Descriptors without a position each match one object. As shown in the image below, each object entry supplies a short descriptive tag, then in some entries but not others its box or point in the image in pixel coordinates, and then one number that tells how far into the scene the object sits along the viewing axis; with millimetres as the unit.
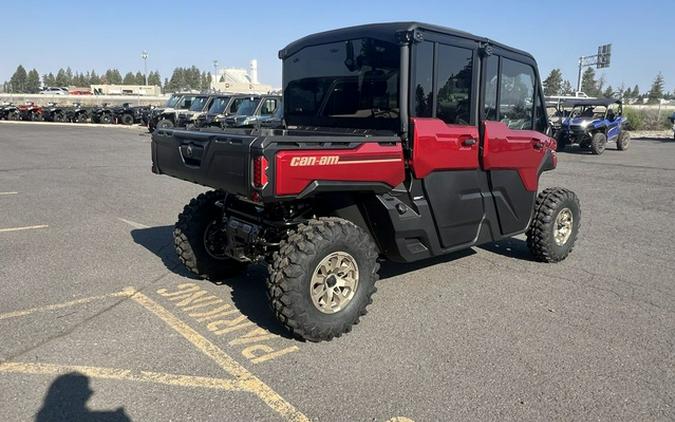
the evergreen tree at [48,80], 150500
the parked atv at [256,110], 19516
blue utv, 19953
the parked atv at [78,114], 37094
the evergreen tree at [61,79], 143750
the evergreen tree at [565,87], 89725
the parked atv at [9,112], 38375
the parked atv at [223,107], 20703
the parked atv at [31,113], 37969
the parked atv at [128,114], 35344
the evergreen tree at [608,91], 99969
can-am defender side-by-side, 3672
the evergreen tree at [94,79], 148350
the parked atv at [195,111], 22333
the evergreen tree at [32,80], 140475
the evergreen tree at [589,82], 104812
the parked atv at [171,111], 24123
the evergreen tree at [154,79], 153000
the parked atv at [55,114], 37375
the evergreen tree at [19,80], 138250
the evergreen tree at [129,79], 152950
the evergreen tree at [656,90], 98500
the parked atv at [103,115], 36000
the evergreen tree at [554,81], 97750
